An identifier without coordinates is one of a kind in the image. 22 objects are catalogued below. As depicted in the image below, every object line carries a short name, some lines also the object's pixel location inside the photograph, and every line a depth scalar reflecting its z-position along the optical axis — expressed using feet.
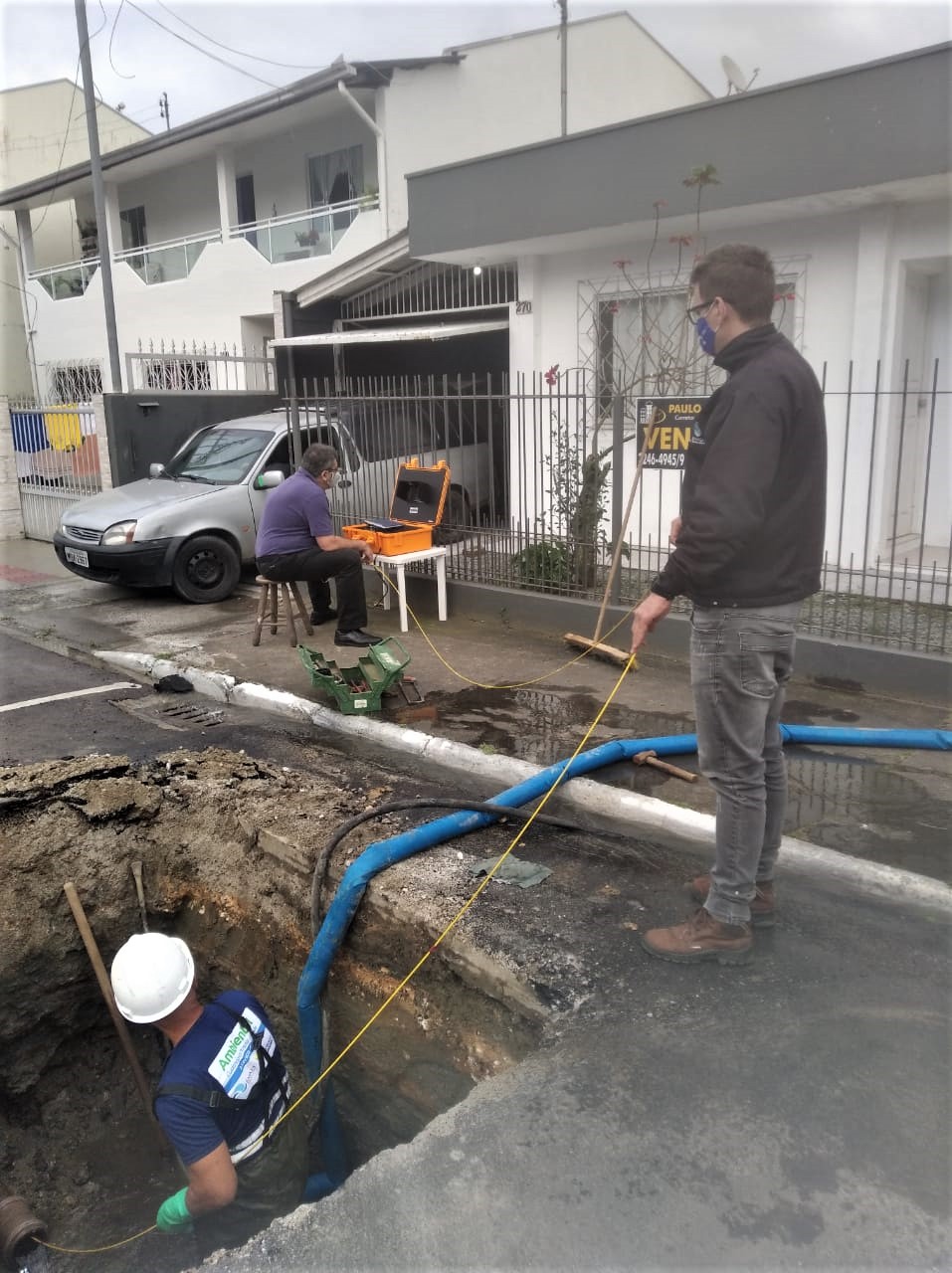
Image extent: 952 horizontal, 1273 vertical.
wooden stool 26.07
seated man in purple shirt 24.44
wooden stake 13.53
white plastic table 25.54
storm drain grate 20.79
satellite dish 31.48
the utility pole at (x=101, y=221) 43.37
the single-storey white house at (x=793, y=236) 23.41
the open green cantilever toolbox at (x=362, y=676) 20.08
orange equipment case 25.93
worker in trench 9.25
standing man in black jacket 9.68
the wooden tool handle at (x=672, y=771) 15.85
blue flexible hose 12.14
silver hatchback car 31.60
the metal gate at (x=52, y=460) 43.21
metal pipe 10.73
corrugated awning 36.42
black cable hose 13.61
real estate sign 22.72
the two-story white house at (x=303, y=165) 49.37
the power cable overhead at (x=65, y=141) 78.95
